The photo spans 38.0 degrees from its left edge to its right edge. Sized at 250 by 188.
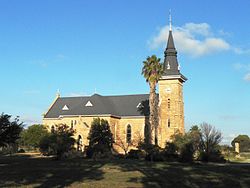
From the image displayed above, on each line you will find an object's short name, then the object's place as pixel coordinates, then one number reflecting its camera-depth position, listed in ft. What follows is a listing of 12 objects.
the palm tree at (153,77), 172.96
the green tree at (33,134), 220.23
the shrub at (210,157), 144.36
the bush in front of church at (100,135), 170.40
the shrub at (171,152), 141.71
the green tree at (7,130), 114.62
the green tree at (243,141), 426.18
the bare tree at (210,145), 145.18
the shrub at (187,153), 132.60
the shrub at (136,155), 154.40
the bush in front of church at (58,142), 136.26
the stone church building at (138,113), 201.36
